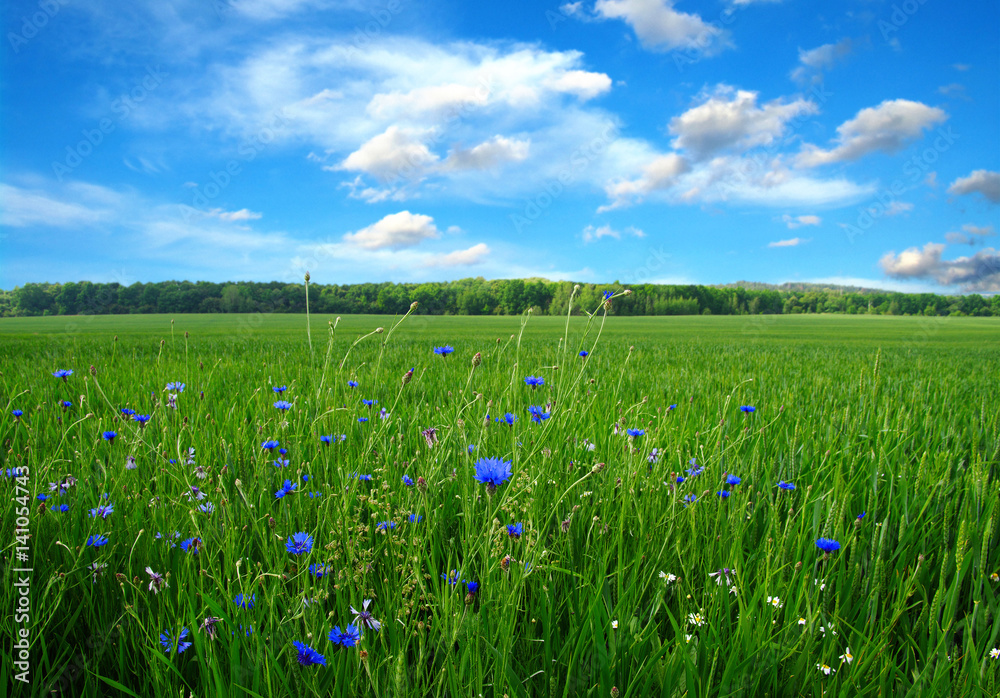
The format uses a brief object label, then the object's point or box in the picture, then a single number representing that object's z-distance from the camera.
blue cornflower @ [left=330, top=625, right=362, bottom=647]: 0.92
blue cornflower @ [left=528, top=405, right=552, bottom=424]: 1.99
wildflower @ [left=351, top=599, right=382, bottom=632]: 0.93
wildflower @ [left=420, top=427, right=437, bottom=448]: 1.25
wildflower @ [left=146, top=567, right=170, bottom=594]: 1.16
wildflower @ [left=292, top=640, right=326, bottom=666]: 0.88
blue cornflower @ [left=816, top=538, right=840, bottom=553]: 1.28
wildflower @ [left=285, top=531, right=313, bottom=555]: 1.30
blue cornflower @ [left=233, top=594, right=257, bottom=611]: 1.08
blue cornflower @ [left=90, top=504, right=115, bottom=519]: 1.50
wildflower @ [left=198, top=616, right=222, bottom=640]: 1.00
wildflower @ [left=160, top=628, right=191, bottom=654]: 1.06
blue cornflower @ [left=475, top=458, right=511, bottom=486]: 1.20
